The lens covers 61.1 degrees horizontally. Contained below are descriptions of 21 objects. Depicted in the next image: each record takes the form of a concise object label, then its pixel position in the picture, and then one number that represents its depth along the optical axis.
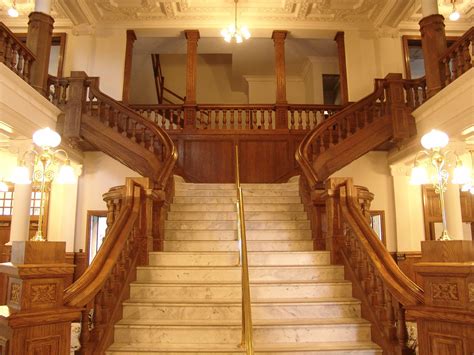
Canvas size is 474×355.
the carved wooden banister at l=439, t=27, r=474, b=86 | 5.63
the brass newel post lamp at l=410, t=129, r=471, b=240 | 3.17
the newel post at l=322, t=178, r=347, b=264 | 4.35
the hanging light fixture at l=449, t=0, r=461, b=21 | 6.98
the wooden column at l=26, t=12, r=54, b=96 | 6.57
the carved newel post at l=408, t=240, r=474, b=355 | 2.15
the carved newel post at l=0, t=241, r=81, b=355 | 2.17
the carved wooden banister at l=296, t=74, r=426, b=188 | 6.49
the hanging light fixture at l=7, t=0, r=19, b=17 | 6.74
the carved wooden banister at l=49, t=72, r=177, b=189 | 6.61
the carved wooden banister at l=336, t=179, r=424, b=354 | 2.94
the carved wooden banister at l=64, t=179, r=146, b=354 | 2.86
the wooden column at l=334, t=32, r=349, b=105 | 8.95
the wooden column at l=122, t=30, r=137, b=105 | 8.77
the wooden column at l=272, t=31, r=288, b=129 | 8.73
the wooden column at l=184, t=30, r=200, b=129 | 8.62
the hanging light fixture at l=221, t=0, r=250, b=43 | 7.48
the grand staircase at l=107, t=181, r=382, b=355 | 3.32
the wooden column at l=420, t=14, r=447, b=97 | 6.42
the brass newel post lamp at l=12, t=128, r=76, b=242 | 3.14
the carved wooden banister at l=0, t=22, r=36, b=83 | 5.43
